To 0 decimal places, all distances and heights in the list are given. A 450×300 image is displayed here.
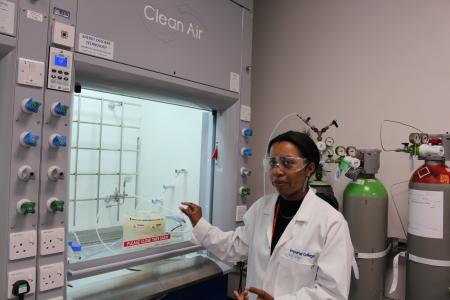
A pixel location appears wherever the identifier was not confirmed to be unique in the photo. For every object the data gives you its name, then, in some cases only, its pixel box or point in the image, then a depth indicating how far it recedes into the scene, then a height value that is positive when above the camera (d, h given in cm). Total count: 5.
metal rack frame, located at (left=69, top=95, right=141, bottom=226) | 198 -1
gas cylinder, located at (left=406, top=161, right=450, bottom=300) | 159 -33
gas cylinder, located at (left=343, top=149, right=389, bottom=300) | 179 -36
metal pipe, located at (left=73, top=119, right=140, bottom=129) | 205 +16
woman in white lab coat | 127 -33
